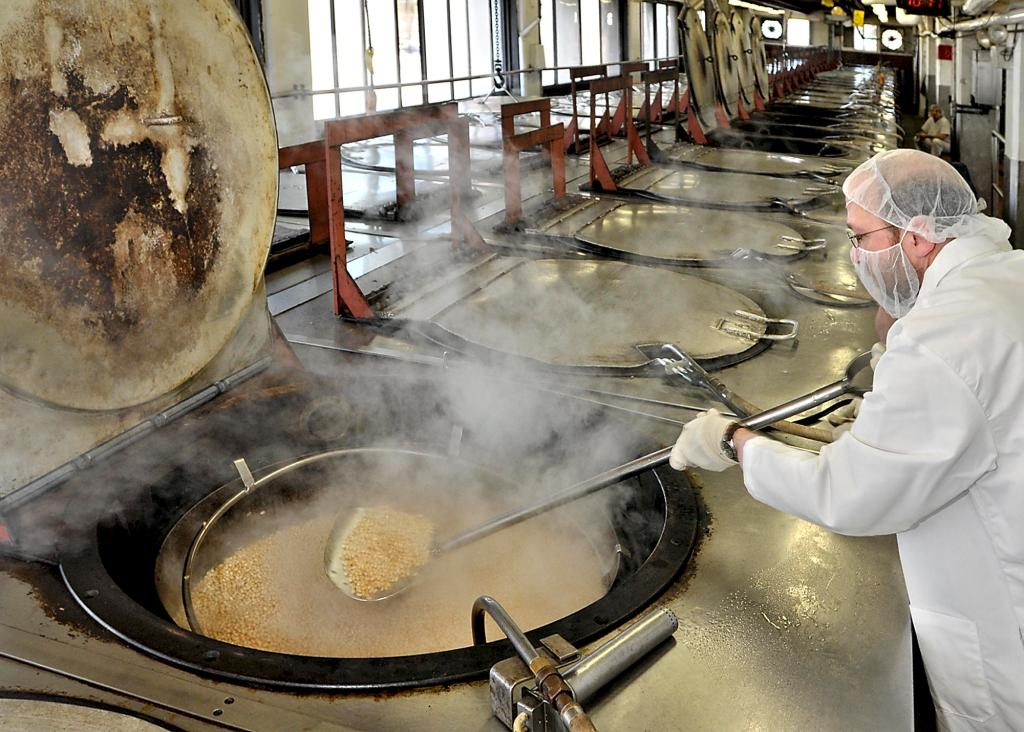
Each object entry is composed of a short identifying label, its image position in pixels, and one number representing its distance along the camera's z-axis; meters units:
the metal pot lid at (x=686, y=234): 4.34
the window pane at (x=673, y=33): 23.70
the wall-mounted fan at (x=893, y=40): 36.88
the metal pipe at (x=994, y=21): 6.61
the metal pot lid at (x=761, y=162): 6.57
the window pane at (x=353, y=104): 11.86
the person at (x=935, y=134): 12.37
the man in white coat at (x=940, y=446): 1.41
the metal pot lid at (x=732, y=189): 5.52
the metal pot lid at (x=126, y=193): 1.70
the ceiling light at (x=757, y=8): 21.79
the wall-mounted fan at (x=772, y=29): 33.06
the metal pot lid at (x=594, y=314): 3.01
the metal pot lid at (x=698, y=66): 7.54
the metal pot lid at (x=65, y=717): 1.44
